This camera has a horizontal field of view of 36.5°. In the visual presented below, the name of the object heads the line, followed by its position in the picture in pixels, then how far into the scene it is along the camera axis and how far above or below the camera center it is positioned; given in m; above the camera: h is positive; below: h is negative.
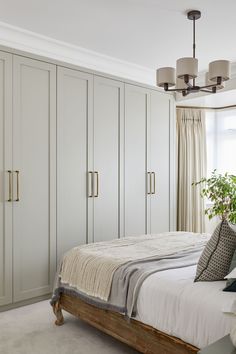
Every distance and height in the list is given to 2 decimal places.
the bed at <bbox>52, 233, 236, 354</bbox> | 1.90 -0.82
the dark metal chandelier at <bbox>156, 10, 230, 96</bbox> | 2.86 +0.83
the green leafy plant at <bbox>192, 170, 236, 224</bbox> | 4.86 -0.30
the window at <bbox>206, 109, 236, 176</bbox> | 5.71 +0.53
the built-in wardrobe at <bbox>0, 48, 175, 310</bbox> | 3.44 +0.09
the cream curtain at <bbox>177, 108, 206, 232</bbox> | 5.59 -0.04
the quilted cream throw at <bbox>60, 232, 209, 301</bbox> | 2.62 -0.66
